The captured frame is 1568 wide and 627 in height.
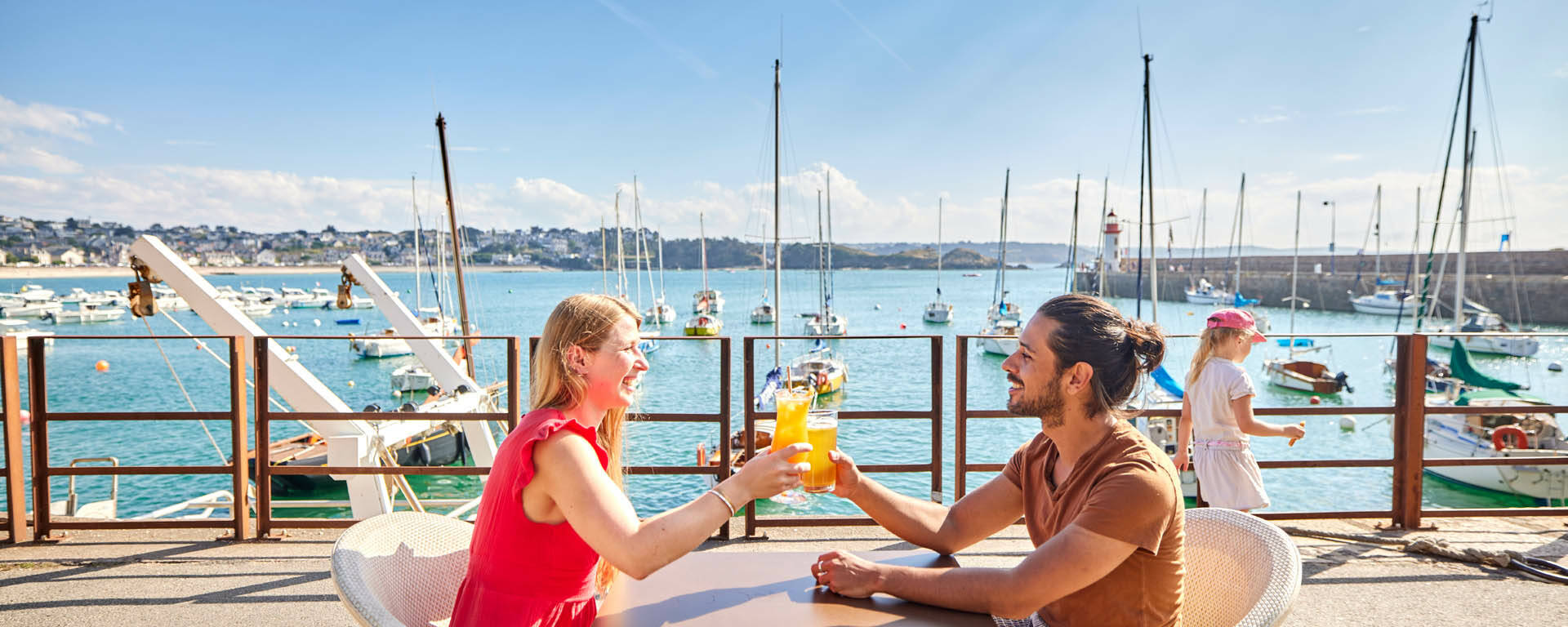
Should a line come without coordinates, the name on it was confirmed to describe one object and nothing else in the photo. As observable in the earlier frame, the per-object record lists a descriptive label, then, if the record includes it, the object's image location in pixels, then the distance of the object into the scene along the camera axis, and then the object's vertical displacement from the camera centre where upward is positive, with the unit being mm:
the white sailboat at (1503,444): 11781 -2763
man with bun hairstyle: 1310 -451
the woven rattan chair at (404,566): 1449 -609
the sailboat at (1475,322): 18219 -1820
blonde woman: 1282 -408
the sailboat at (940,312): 52597 -2475
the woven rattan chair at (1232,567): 1506 -596
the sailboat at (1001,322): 33219 -2222
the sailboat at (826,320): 32850 -2254
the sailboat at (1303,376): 25188 -3294
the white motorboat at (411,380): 29094 -4039
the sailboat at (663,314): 51091 -2659
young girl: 3037 -566
